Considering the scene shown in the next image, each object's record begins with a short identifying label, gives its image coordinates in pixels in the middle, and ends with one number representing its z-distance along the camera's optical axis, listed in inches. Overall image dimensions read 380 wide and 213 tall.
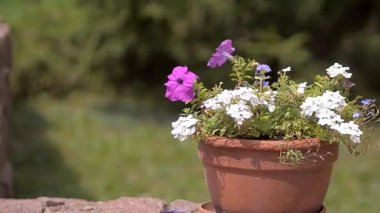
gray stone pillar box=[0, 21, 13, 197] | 176.2
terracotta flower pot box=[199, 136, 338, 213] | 95.9
